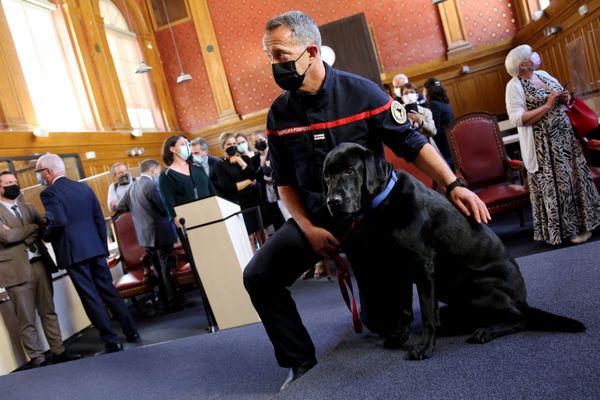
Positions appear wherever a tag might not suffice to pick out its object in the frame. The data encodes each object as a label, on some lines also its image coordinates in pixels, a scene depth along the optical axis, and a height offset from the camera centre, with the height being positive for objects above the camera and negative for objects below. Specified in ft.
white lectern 12.42 -1.89
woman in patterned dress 12.25 -1.47
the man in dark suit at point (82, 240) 13.79 -0.73
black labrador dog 5.40 -1.36
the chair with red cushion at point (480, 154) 14.61 -1.31
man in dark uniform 6.29 -0.13
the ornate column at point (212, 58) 44.04 +9.40
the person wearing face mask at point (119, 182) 22.77 +0.73
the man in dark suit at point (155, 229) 17.26 -1.20
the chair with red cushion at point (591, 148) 12.40 -1.64
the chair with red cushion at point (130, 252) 17.26 -1.79
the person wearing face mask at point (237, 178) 16.93 -0.27
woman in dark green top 15.17 +0.22
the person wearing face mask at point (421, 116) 15.64 +0.12
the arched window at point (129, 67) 40.37 +9.85
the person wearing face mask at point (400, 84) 19.54 +1.49
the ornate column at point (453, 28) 38.06 +5.75
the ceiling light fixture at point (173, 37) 45.04 +12.20
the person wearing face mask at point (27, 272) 13.91 -1.20
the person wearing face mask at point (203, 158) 17.63 +0.69
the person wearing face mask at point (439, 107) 18.35 +0.27
